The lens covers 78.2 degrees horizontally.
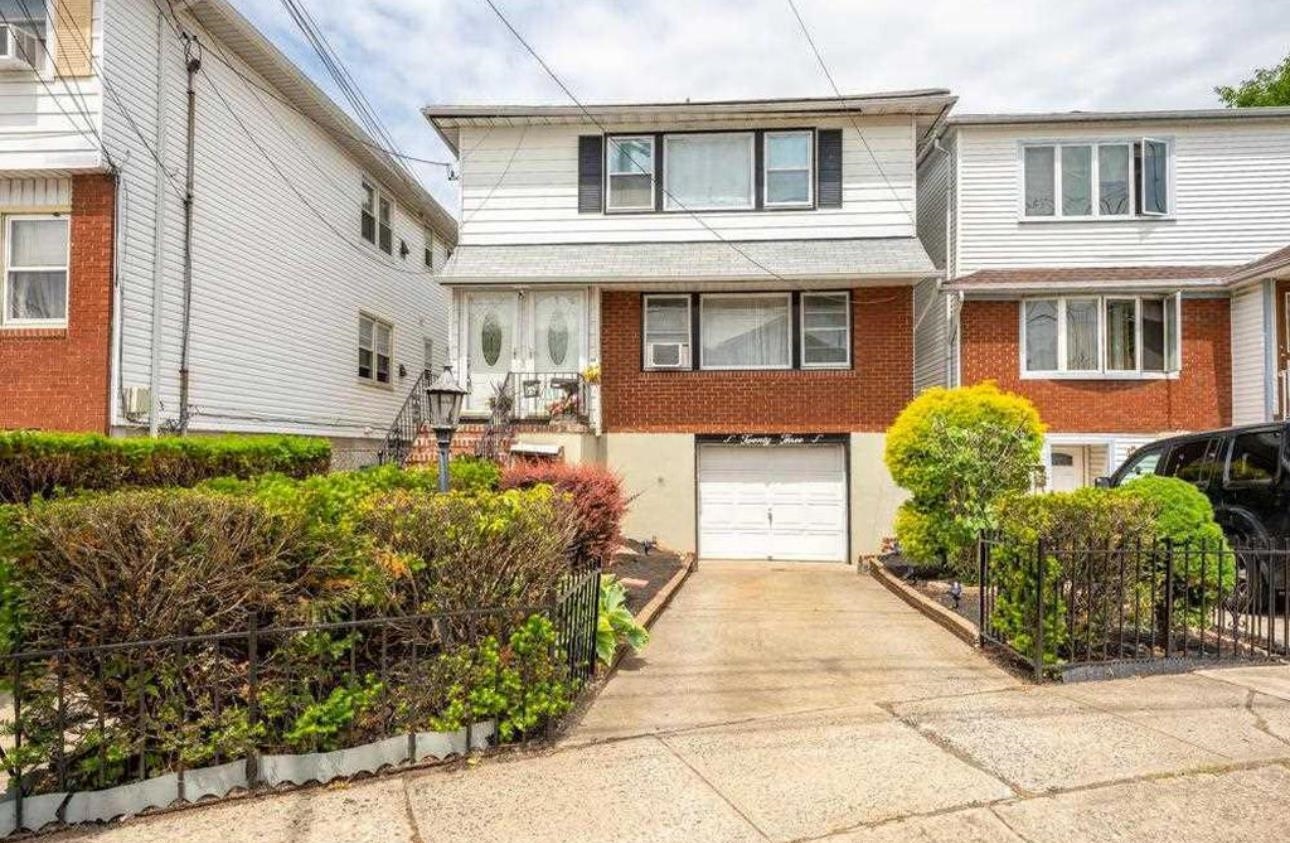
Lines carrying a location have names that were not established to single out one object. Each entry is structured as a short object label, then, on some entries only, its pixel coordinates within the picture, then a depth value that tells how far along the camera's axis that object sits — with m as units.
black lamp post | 7.77
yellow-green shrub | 9.74
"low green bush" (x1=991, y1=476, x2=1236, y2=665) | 5.92
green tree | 24.95
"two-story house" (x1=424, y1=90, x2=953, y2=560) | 13.92
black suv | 8.01
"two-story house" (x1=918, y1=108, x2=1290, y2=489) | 13.69
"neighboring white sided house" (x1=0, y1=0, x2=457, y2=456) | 10.08
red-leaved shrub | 8.79
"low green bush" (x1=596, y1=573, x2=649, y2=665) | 5.97
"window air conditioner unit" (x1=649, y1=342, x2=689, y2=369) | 14.28
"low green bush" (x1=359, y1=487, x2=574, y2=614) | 4.78
